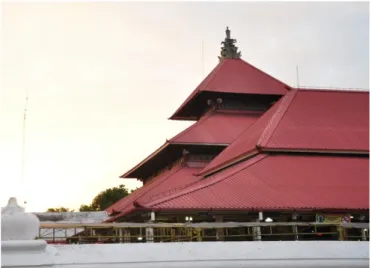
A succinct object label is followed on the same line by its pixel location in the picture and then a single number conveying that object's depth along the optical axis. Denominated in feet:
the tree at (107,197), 188.55
